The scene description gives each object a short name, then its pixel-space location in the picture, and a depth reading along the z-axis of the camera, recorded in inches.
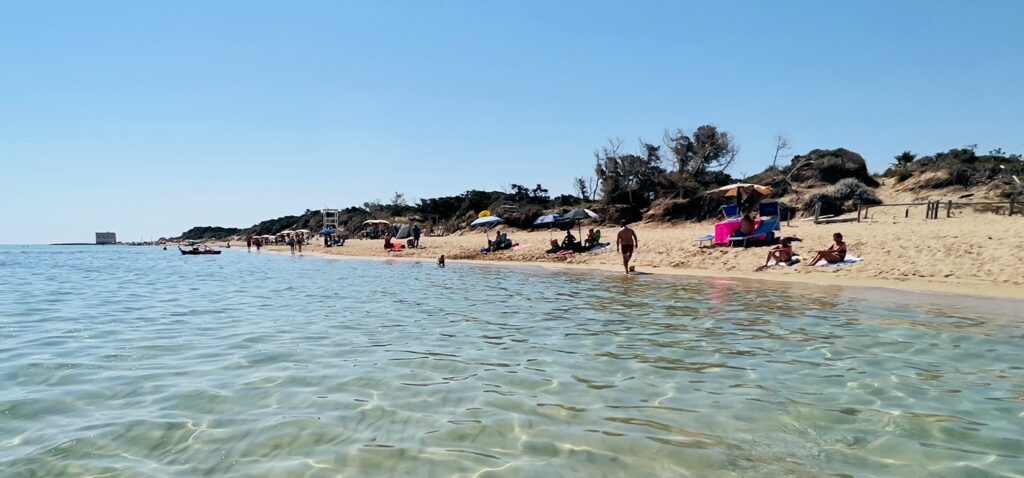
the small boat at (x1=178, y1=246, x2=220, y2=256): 1824.3
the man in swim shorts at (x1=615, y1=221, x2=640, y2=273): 653.3
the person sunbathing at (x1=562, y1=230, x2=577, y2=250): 908.2
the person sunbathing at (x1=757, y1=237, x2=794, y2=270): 597.6
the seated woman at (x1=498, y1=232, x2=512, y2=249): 1092.5
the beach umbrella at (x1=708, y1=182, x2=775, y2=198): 756.2
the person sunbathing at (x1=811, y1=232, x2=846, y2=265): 559.8
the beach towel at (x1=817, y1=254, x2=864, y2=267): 549.5
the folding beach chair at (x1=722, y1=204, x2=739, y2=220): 799.1
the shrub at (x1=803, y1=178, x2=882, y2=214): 1114.7
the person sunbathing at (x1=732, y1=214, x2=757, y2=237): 700.0
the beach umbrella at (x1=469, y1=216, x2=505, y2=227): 1149.1
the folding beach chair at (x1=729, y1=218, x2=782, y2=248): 701.3
